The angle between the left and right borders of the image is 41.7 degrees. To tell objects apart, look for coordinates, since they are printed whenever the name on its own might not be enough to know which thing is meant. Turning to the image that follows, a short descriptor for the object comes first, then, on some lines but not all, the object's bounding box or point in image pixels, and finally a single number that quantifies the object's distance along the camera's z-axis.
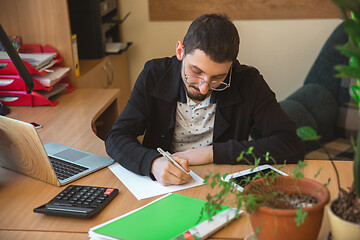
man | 1.53
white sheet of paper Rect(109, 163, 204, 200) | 1.37
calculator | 1.24
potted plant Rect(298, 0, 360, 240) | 0.83
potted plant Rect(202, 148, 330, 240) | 0.94
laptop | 1.38
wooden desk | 1.19
